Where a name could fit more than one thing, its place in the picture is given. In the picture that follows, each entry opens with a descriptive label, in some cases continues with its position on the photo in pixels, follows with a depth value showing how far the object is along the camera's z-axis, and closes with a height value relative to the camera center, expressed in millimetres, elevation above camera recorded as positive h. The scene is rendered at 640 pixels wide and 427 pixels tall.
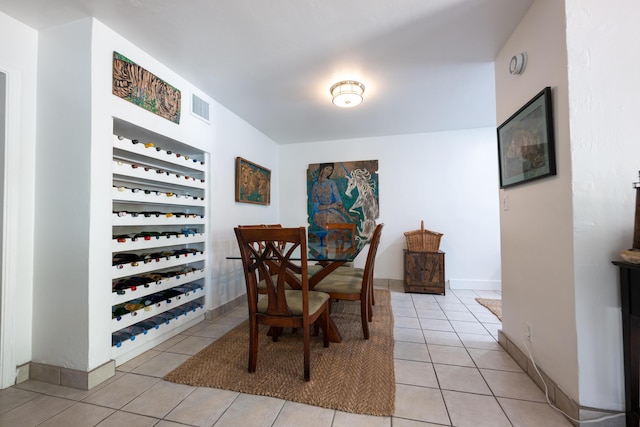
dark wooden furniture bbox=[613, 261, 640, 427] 1116 -565
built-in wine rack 1868 -186
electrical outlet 1650 -762
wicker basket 3635 -329
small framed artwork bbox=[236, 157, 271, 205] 3164 +512
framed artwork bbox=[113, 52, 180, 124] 1803 +1041
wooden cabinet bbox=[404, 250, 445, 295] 3508 -768
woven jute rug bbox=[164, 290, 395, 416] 1460 -1037
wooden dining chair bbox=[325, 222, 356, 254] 3314 -221
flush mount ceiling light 2391 +1217
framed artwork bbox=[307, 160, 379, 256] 4086 +359
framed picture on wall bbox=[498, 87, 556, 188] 1394 +475
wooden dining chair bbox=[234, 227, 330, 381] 1562 -468
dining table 2033 -337
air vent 2504 +1149
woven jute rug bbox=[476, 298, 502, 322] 2767 -1058
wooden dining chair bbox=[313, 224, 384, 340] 2123 -597
